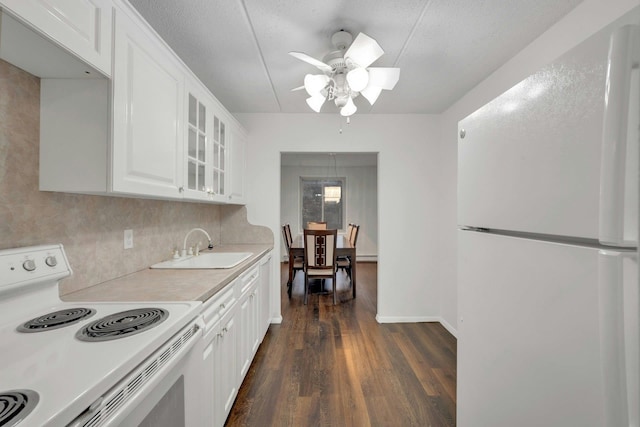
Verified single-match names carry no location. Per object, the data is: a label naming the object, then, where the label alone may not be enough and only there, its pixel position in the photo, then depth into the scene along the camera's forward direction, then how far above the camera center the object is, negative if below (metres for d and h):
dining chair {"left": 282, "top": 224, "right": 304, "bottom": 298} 4.07 -0.74
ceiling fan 1.58 +0.93
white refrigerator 0.47 -0.07
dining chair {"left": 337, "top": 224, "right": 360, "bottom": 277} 4.22 -0.74
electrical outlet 1.57 -0.16
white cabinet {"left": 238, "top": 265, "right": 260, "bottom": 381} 1.81 -0.77
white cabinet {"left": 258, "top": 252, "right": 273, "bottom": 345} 2.38 -0.79
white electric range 0.53 -0.36
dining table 3.93 -0.57
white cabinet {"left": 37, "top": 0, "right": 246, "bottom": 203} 1.06 +0.39
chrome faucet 2.13 -0.29
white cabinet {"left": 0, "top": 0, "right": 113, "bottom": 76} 0.77 +0.60
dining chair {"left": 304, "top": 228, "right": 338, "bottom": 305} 3.57 -0.55
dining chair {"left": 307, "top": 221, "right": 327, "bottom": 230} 5.63 -0.23
